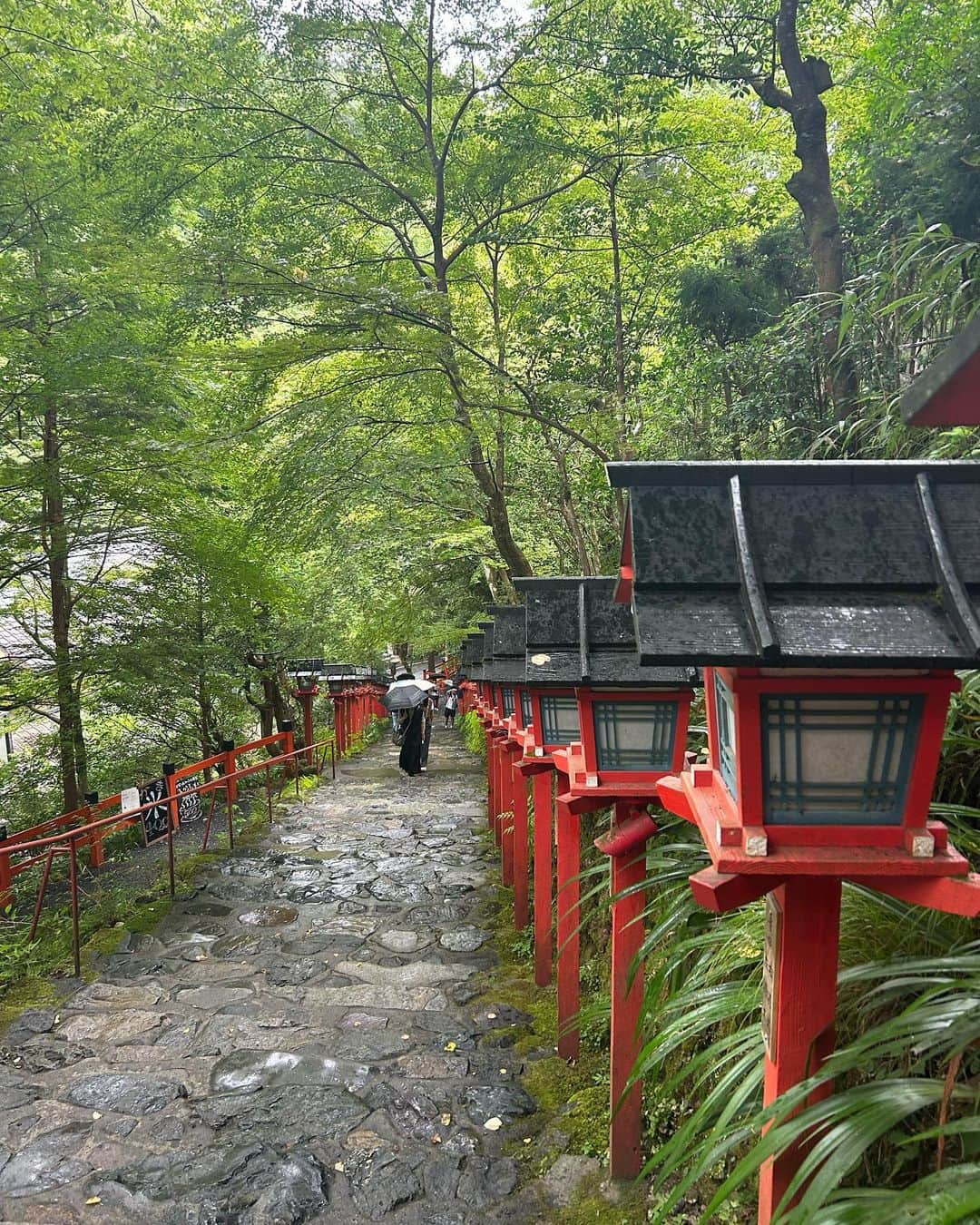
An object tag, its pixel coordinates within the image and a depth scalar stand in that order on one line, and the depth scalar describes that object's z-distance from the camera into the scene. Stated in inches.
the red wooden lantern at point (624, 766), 131.1
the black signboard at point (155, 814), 291.9
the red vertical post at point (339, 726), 748.0
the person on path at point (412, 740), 633.0
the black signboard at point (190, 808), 358.7
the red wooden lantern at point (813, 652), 62.4
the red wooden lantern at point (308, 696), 620.5
